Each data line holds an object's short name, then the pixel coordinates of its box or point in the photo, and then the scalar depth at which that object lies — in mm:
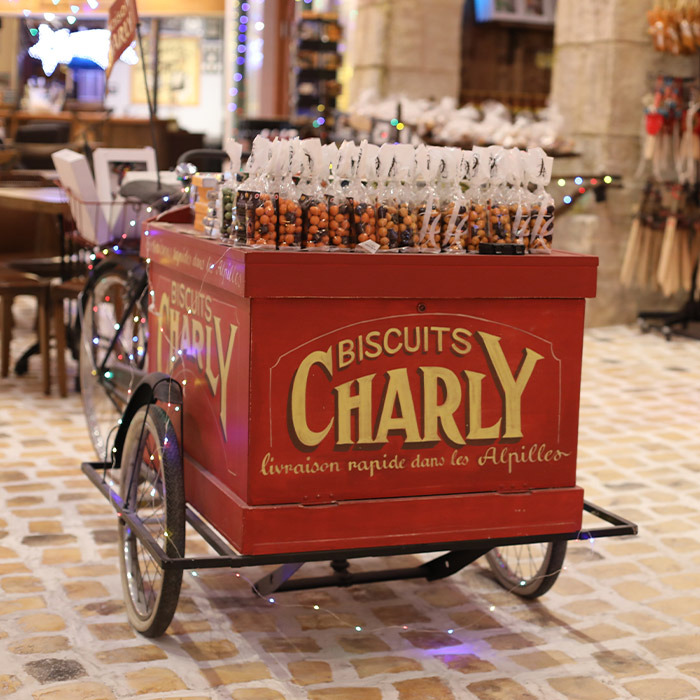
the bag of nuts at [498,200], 2979
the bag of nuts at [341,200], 2814
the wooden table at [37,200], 5574
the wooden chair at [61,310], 5719
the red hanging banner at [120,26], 3830
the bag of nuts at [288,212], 2754
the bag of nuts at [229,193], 2957
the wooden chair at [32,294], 5902
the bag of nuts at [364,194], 2830
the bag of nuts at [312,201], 2787
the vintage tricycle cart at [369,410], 2688
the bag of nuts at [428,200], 2902
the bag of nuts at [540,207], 3006
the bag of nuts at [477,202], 2965
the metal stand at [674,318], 8320
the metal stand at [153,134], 3823
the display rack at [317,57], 12484
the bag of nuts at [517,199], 2994
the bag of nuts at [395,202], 2854
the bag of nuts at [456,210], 2916
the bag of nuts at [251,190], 2771
